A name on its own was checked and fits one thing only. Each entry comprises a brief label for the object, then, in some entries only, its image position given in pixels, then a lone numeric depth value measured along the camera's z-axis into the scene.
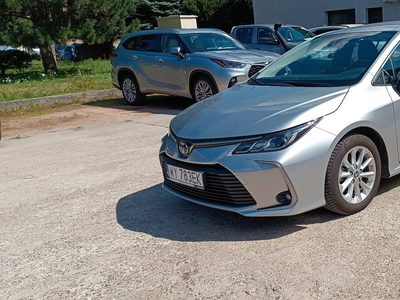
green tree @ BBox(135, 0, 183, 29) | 31.68
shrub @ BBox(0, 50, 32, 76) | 23.22
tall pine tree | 17.75
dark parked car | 36.97
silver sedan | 3.83
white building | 22.23
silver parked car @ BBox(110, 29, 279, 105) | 9.73
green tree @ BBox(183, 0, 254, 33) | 30.92
